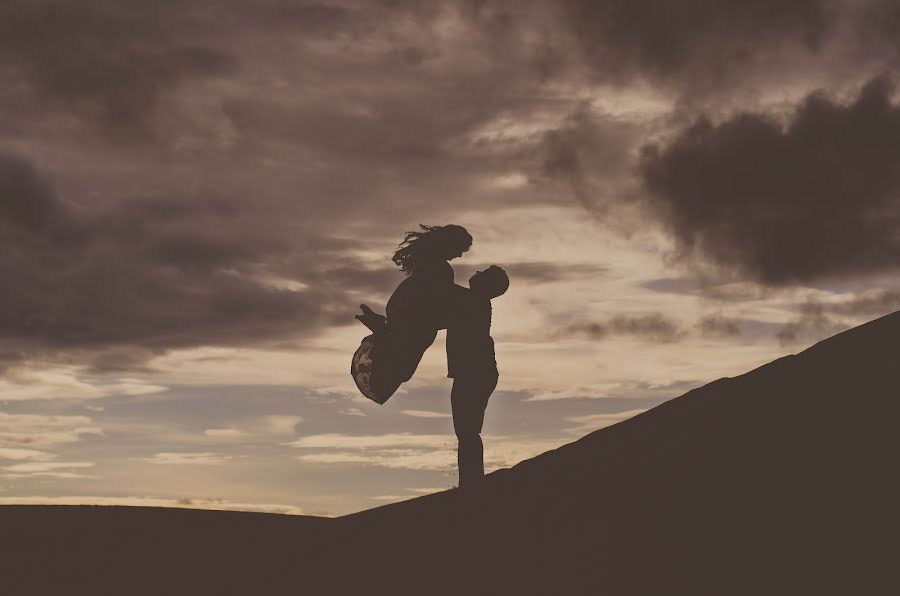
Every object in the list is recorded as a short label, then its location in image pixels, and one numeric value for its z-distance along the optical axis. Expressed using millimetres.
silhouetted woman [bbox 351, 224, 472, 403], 16578
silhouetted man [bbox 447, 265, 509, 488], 15969
